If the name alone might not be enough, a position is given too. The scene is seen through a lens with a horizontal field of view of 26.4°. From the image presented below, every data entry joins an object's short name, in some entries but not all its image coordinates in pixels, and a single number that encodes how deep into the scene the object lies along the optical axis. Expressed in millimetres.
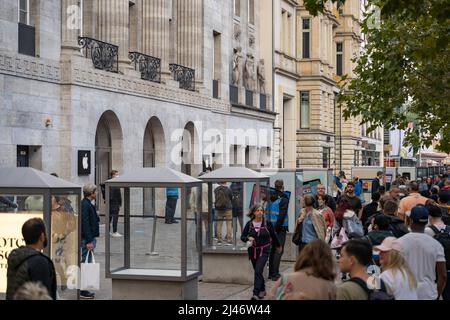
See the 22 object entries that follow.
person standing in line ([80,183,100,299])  15280
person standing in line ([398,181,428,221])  16172
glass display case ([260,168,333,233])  23438
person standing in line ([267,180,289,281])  17719
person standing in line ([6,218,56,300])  7832
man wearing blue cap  9875
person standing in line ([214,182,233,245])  17766
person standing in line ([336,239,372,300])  7023
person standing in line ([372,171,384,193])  36525
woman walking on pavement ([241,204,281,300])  15102
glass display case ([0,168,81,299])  11531
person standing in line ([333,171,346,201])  30069
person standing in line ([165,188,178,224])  13541
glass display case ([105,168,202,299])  13406
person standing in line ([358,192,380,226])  18562
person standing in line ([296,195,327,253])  16344
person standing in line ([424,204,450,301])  11180
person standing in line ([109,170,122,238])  13805
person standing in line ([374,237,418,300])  8320
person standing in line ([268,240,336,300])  6715
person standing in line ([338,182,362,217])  17547
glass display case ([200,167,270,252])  17672
